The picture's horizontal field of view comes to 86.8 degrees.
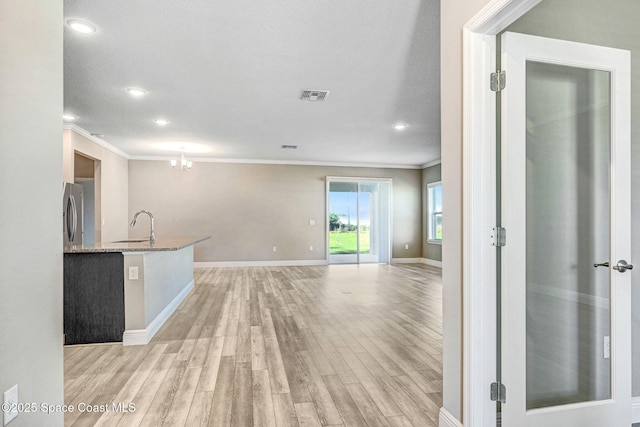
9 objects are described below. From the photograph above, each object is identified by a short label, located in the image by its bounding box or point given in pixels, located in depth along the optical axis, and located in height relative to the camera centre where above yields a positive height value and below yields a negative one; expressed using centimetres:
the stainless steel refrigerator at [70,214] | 442 -1
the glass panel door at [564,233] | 162 -11
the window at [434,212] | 864 +2
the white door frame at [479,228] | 158 -7
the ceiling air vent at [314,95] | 398 +143
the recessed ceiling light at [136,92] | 390 +143
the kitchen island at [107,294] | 313 -76
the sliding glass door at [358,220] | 890 -19
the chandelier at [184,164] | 680 +101
